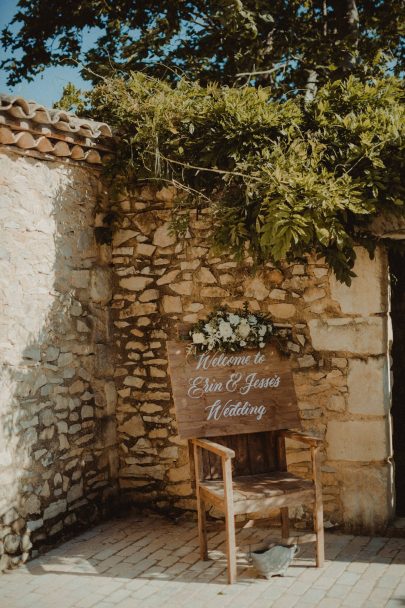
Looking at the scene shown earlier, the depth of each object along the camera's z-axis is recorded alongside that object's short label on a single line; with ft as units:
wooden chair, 12.68
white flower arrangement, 15.14
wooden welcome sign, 14.33
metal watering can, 12.78
